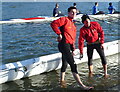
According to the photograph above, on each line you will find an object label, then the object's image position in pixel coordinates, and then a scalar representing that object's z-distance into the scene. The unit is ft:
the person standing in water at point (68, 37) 17.70
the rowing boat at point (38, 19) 59.47
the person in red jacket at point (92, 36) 19.79
